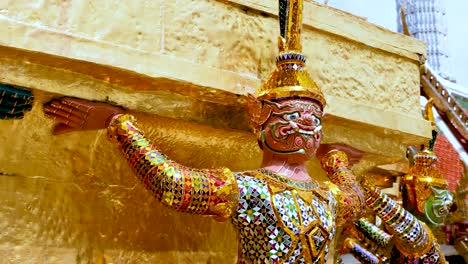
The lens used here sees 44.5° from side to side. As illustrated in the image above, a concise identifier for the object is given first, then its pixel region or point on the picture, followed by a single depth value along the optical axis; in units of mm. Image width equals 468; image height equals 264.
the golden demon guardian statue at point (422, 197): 2656
